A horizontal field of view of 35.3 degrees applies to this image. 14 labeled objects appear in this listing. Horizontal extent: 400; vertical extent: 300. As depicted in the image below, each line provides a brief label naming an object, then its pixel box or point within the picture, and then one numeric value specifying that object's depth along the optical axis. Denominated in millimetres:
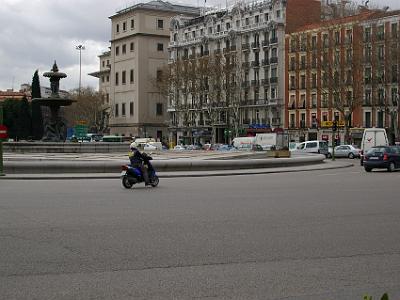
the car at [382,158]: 33469
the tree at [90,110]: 115438
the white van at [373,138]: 48469
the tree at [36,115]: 68500
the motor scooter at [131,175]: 20922
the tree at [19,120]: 69312
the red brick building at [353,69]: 72875
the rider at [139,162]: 21141
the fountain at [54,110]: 43062
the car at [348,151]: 59719
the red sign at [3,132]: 27484
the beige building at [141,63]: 117312
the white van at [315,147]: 62359
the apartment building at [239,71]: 90194
